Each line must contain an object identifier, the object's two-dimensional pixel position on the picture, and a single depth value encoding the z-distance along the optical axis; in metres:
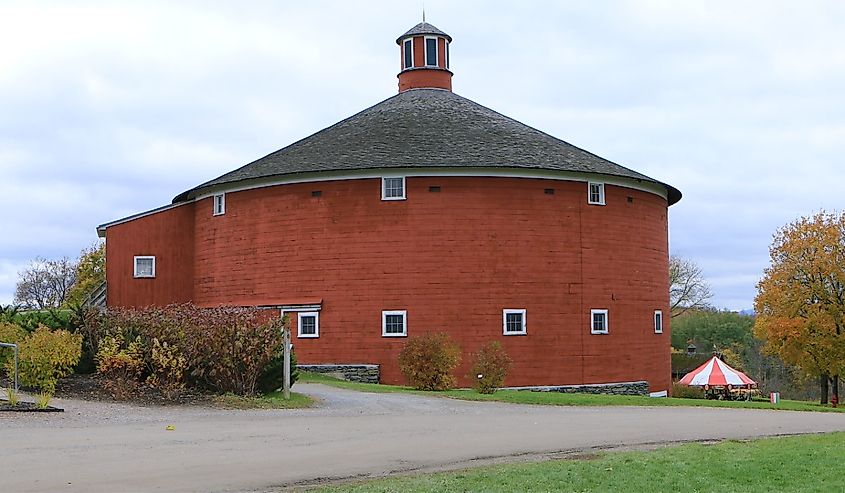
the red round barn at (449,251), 28.89
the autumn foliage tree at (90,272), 51.88
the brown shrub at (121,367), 18.36
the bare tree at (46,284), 68.19
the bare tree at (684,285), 78.26
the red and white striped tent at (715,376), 41.44
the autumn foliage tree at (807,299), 40.97
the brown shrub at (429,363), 24.11
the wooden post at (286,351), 19.48
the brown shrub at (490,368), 23.34
